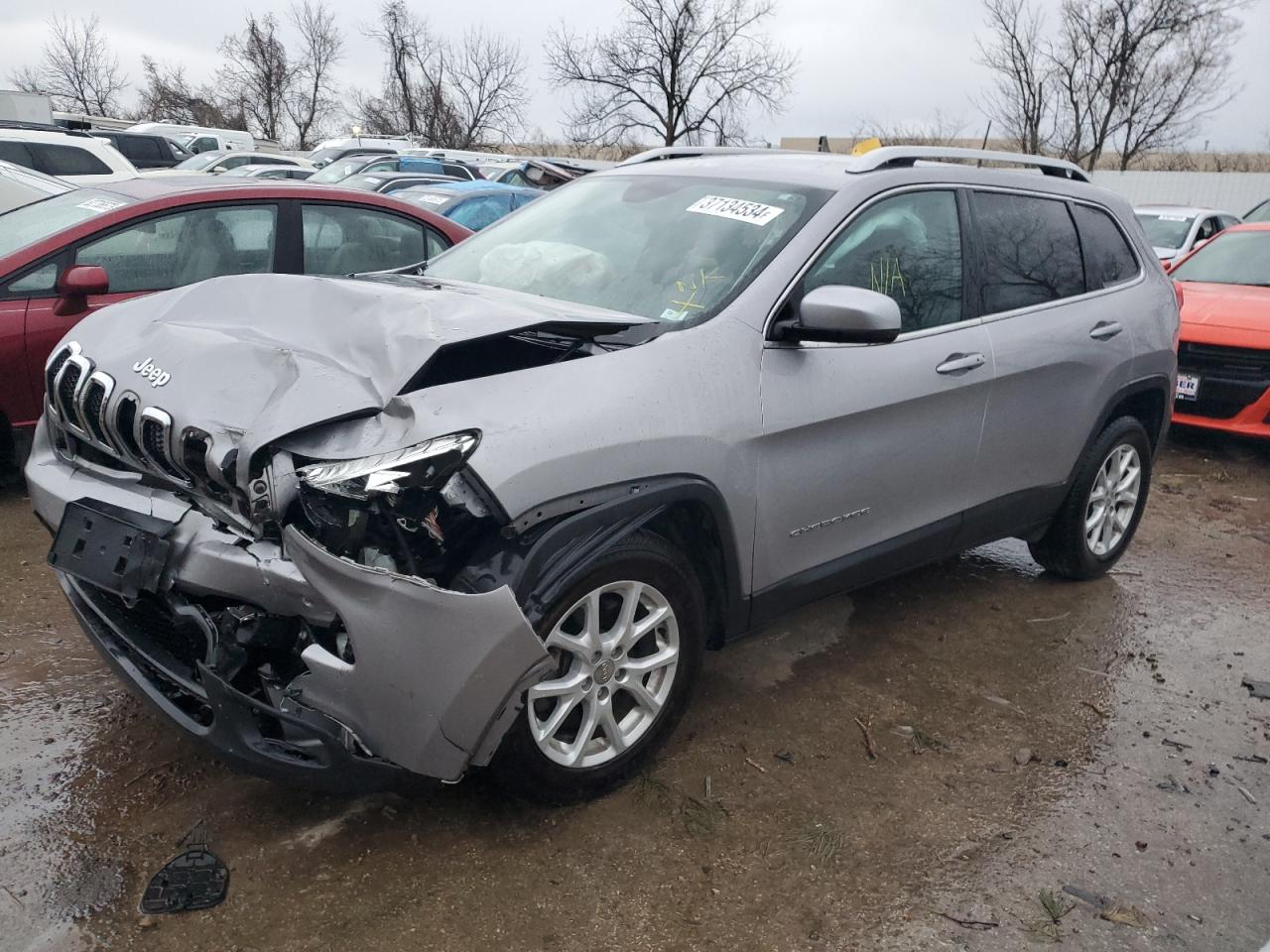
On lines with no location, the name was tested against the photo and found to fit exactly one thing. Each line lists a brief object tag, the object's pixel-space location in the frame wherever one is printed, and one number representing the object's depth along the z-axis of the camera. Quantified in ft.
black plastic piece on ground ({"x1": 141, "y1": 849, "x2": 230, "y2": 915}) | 8.10
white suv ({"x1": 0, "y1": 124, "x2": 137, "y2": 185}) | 36.76
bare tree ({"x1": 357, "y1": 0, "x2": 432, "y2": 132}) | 133.39
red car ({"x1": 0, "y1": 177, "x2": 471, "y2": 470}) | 16.42
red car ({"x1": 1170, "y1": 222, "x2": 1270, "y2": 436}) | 22.84
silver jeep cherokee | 7.75
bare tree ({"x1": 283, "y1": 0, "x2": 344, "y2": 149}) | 156.35
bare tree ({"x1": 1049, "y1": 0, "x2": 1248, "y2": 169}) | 84.43
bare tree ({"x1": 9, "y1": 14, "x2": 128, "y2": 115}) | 161.38
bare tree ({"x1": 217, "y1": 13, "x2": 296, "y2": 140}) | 152.76
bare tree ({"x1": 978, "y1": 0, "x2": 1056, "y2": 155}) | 91.86
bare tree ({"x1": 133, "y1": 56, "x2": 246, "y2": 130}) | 155.12
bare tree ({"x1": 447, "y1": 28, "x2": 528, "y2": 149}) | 138.21
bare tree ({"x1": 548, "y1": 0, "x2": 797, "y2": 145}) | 104.68
